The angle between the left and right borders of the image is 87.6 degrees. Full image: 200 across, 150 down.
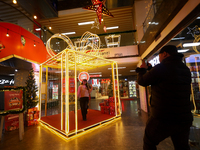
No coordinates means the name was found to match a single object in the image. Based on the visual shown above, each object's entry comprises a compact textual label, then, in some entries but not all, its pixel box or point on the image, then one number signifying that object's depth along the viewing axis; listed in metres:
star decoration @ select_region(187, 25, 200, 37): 2.31
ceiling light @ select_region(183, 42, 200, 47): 2.36
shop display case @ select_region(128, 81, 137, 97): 13.27
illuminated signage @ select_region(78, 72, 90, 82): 6.21
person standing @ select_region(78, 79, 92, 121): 4.40
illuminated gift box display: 3.22
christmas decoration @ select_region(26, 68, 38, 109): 4.72
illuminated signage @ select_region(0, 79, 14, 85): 10.82
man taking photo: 1.15
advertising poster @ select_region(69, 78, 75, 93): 3.38
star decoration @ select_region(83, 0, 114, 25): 4.00
